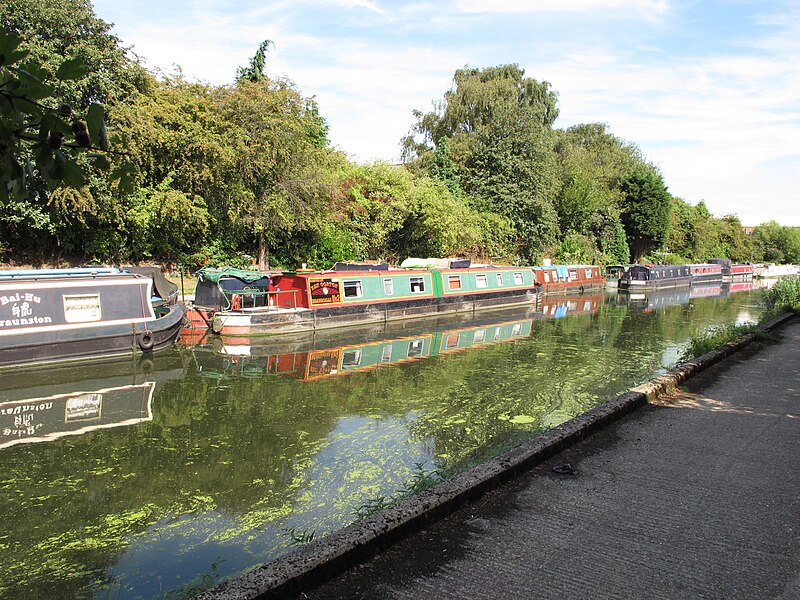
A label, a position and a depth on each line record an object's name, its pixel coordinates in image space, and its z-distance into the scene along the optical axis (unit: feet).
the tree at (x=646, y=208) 132.67
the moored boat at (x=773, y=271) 159.59
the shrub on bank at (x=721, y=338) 27.76
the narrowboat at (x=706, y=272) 118.62
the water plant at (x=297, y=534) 13.09
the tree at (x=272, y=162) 55.16
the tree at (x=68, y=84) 47.11
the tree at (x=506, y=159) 95.35
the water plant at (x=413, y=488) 11.78
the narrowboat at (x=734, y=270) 133.39
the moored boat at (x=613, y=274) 102.83
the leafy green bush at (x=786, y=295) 49.47
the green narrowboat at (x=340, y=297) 43.88
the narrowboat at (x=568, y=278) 85.46
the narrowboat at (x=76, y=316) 31.60
